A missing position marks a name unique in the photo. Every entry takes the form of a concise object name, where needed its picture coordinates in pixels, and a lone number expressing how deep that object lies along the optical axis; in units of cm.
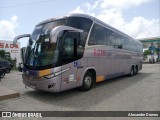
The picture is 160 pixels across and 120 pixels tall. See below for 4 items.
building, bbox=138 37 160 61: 3985
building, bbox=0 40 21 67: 2945
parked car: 1784
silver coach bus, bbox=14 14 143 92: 605
